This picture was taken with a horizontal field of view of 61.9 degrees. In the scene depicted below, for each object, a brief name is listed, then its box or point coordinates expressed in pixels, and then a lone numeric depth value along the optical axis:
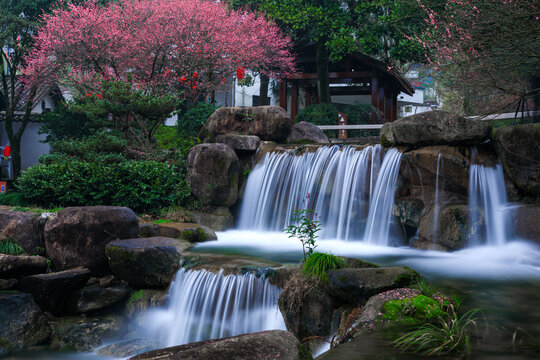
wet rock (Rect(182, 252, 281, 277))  7.32
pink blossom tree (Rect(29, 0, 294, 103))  18.44
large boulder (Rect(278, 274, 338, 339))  5.89
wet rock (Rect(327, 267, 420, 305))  5.29
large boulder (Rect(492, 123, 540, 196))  9.12
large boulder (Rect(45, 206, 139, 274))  9.00
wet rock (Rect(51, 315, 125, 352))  7.44
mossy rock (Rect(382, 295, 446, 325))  4.41
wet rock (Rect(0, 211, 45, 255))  9.69
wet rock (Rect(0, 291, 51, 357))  7.46
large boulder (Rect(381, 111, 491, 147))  9.94
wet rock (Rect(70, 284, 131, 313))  8.23
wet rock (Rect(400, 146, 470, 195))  9.89
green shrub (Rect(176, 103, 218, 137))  17.95
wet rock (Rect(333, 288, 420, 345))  4.41
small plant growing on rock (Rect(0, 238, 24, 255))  9.30
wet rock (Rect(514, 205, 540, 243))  8.60
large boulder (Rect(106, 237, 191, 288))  8.10
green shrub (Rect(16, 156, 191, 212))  11.68
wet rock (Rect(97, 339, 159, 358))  7.09
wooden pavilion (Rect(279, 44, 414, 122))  24.41
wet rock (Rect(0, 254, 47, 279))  8.28
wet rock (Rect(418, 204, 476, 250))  9.20
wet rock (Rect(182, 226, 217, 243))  10.29
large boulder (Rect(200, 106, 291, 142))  15.08
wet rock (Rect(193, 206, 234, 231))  12.74
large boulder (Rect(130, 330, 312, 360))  3.44
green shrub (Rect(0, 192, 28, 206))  11.70
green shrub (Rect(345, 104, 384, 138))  22.02
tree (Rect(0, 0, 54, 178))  20.12
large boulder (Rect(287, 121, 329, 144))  15.77
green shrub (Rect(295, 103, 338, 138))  21.48
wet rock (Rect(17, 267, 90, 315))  8.12
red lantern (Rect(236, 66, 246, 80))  20.76
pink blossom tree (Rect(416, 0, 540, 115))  7.90
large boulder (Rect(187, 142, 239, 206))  13.06
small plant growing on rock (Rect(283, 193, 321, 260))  6.89
